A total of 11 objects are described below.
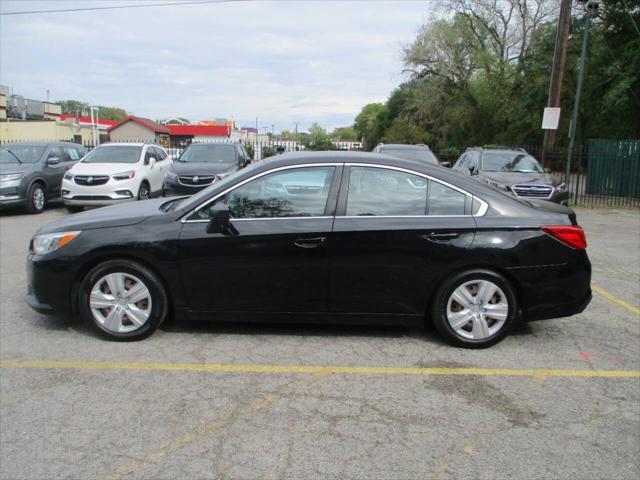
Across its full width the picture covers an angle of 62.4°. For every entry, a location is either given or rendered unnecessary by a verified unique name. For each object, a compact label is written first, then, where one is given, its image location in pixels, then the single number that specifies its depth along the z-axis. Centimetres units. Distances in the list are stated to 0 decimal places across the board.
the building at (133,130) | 7425
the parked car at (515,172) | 1158
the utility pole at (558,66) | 1548
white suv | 1213
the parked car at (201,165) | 1234
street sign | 1520
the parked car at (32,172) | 1214
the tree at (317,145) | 4381
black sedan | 438
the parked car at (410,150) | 1303
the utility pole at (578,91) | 1364
